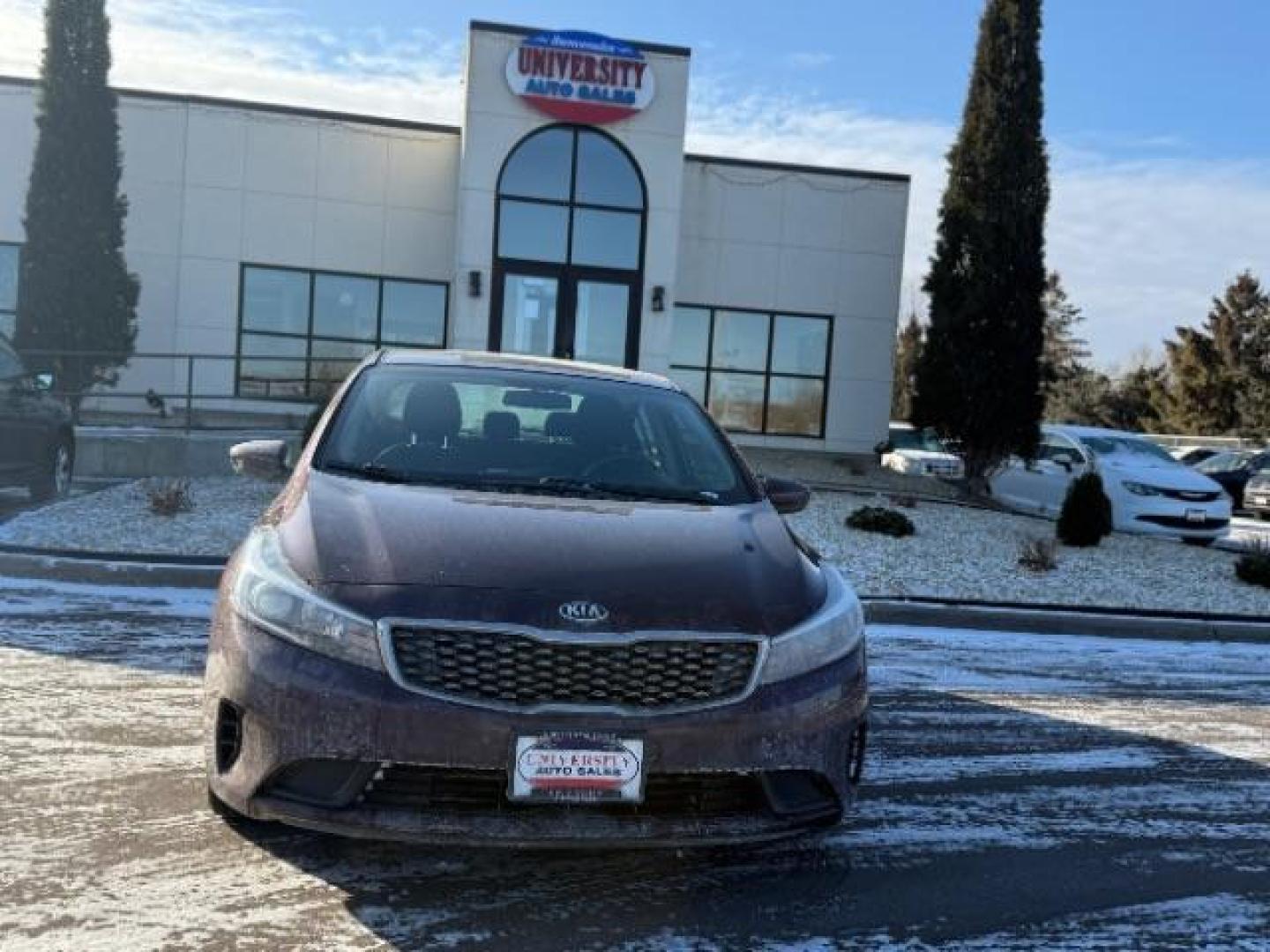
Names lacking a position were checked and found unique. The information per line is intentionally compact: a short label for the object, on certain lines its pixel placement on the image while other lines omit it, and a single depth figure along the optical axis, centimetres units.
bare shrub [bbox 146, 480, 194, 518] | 1056
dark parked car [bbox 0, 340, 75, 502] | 1066
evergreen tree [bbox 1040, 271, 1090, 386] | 6500
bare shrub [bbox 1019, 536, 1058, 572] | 1080
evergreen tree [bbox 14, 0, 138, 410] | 1711
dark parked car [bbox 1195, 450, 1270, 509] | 2511
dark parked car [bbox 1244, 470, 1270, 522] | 2347
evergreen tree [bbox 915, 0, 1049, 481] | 1596
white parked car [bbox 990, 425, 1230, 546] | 1423
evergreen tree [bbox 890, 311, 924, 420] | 4784
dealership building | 1838
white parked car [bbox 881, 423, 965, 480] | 2202
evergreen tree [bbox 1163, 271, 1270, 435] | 4931
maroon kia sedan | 312
